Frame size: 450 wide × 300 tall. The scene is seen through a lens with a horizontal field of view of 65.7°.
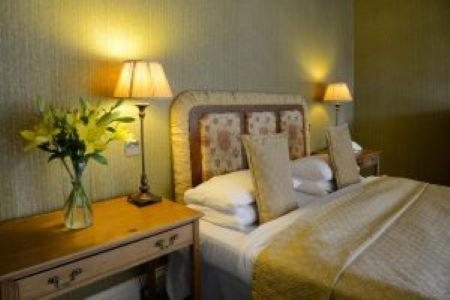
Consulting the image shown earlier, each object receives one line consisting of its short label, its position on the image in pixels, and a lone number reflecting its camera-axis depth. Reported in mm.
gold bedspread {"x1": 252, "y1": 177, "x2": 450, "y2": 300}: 1229
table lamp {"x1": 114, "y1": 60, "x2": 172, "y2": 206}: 1721
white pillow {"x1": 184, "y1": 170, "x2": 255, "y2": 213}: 1866
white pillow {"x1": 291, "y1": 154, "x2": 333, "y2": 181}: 2430
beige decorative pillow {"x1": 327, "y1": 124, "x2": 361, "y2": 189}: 2524
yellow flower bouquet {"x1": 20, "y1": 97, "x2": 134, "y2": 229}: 1384
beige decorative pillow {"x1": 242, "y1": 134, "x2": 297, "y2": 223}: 1881
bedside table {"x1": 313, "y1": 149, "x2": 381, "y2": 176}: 3352
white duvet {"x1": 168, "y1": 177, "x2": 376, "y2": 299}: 1580
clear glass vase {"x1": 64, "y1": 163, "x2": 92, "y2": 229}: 1449
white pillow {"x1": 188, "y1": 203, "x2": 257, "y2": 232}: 1846
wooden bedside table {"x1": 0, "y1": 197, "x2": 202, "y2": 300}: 1148
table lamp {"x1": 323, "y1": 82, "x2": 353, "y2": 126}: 3416
